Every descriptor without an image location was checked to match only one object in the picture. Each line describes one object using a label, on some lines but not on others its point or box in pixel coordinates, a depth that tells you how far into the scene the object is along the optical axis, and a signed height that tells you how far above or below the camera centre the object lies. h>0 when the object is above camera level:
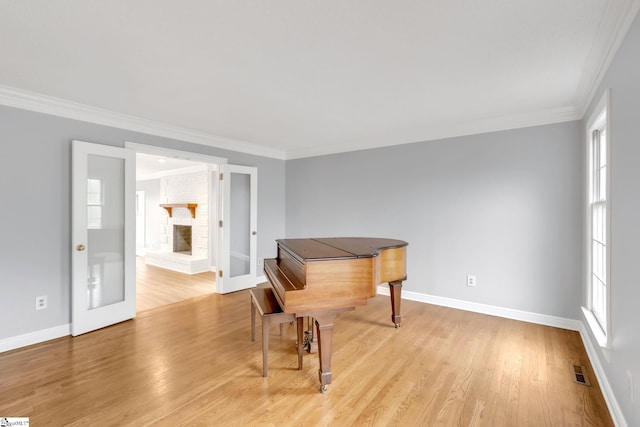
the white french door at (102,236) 3.06 -0.26
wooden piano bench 2.21 -0.80
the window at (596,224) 2.39 -0.09
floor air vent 2.21 -1.28
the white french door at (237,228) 4.61 -0.25
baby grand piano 2.03 -0.54
